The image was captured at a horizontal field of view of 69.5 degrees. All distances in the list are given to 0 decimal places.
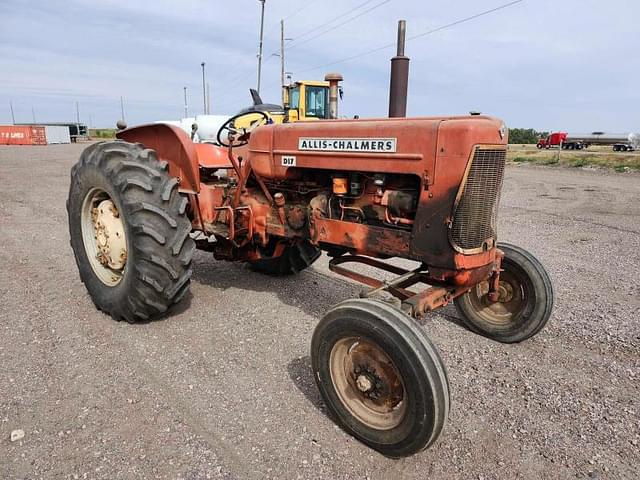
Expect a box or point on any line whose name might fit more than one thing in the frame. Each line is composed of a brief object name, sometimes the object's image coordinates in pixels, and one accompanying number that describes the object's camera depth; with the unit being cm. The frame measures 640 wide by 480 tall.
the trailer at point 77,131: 4666
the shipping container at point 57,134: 4141
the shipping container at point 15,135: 3900
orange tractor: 237
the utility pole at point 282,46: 2900
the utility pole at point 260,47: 2716
